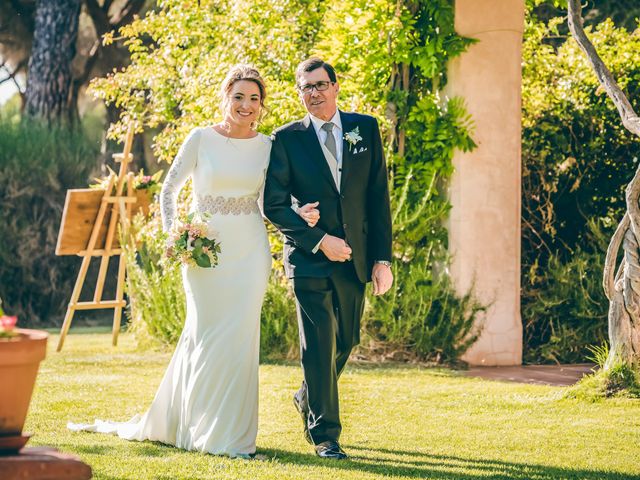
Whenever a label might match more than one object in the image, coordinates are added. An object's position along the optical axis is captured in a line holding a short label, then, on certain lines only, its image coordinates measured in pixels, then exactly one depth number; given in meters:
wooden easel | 11.88
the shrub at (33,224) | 16.36
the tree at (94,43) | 19.75
